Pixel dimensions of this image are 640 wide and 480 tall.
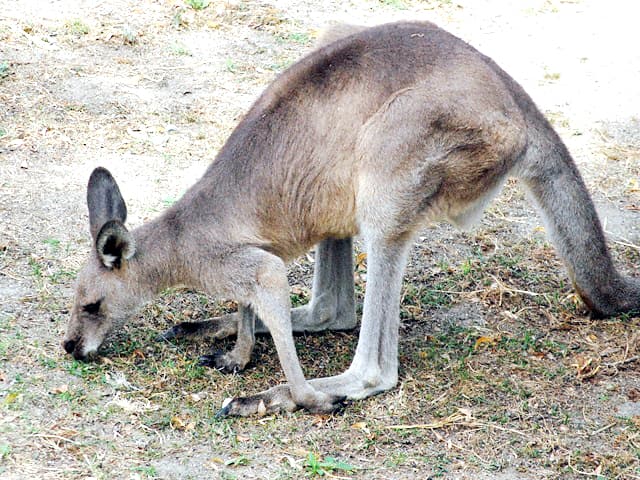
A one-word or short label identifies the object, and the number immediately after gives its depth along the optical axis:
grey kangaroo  9.16
